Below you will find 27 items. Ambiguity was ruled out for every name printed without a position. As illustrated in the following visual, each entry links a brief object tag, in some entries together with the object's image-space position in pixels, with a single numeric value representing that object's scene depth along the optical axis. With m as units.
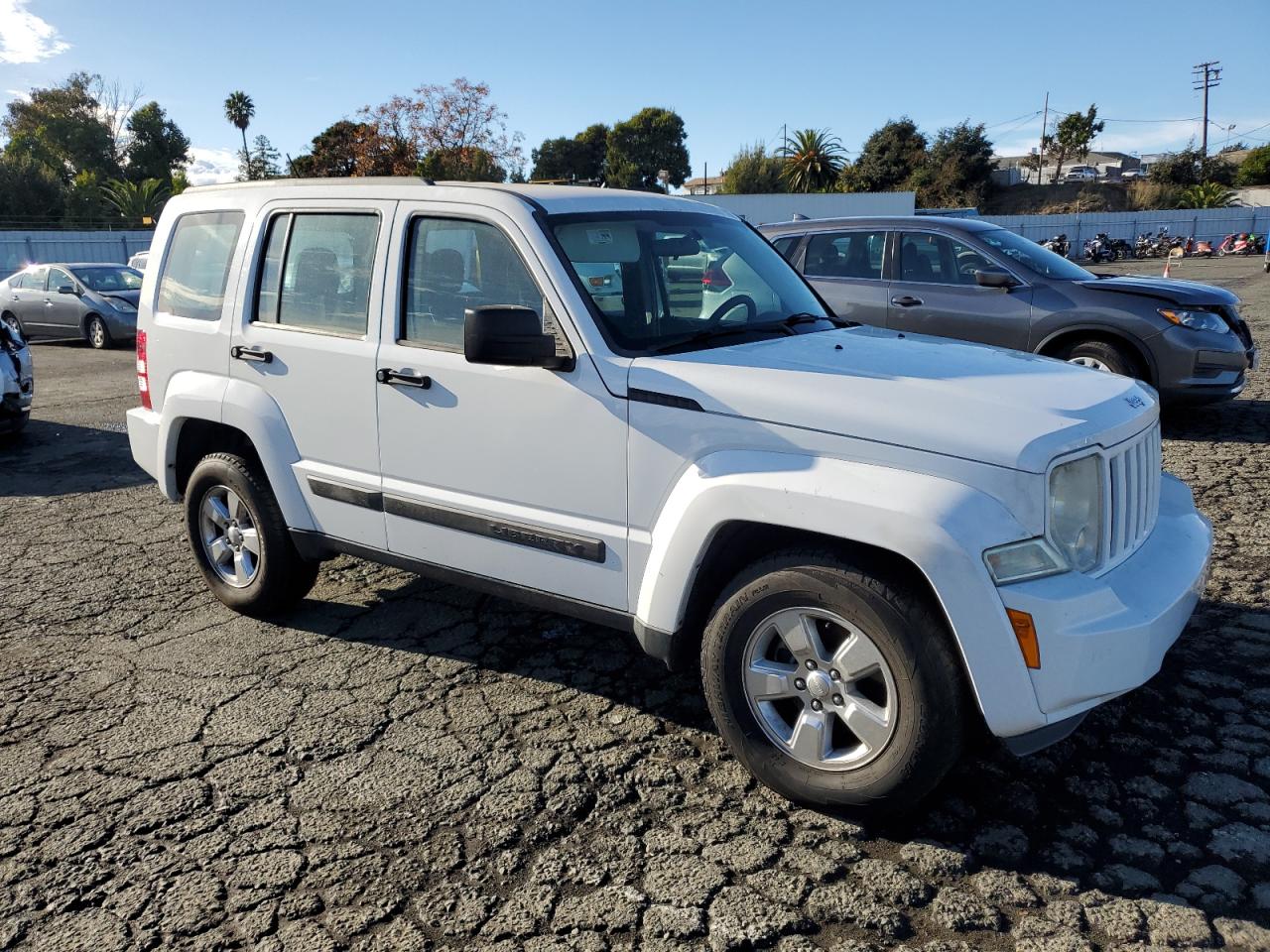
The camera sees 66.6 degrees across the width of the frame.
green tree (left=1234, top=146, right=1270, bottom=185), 67.94
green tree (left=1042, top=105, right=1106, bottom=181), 79.75
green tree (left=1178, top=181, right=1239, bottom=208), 56.06
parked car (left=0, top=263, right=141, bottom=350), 15.92
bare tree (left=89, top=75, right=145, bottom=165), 69.25
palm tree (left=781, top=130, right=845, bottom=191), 71.81
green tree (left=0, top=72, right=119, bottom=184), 66.12
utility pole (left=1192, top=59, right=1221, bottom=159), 76.69
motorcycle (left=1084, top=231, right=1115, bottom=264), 40.62
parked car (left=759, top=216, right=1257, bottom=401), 7.84
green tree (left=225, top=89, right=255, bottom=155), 82.00
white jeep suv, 2.71
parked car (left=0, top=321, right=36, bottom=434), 8.85
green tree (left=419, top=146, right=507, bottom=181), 46.50
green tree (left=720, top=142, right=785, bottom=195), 78.81
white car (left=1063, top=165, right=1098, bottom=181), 75.00
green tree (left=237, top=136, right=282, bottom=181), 69.22
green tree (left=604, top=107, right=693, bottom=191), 94.31
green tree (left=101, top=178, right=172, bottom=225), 45.84
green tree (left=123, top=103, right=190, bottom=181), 68.75
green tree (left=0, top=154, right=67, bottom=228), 46.97
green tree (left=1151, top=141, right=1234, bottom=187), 66.88
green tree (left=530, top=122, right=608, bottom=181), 94.88
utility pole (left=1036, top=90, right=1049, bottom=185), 83.66
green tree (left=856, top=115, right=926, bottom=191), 70.62
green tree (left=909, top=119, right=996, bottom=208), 67.69
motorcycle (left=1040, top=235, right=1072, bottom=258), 38.33
